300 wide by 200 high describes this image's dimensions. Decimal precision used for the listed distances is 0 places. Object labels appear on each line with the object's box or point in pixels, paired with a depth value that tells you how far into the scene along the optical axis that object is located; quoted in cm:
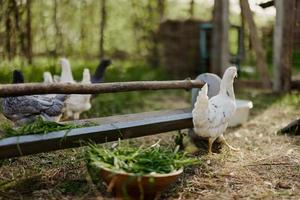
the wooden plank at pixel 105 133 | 305
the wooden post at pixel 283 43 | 777
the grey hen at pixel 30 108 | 428
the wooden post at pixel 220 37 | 850
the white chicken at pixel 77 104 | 572
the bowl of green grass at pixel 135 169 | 271
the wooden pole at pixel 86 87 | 309
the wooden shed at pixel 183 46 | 1053
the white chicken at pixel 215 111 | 395
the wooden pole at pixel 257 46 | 655
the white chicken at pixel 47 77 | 593
